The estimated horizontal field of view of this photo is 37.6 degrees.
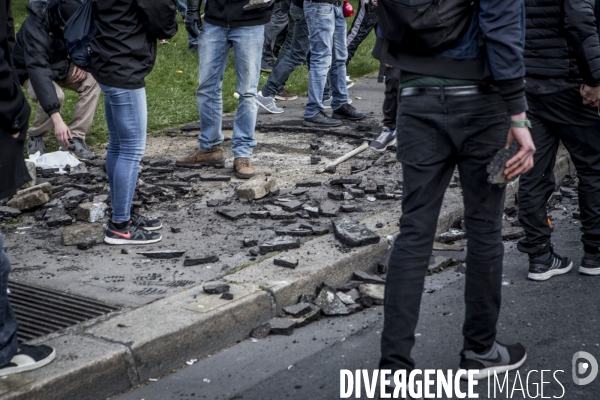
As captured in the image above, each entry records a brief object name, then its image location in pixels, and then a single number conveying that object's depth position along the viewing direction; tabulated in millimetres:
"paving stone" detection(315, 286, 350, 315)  4758
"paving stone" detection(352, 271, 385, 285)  5172
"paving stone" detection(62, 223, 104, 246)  5637
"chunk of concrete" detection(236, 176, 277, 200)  6688
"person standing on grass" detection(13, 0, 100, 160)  6336
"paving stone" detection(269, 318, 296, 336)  4488
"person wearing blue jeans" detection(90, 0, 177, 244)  5488
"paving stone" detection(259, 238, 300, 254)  5402
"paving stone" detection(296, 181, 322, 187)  7109
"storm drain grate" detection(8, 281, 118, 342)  4443
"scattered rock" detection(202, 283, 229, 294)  4637
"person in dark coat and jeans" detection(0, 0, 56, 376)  3660
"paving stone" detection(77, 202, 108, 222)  6172
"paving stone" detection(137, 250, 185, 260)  5418
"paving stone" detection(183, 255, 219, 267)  5258
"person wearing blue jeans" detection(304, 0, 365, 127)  9148
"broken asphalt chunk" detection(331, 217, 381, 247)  5492
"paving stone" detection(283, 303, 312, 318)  4664
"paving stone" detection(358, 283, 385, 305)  4926
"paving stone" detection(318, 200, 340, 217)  6266
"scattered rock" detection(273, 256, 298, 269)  5055
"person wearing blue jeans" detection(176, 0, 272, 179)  7285
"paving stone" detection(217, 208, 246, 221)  6219
